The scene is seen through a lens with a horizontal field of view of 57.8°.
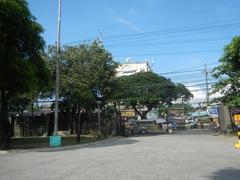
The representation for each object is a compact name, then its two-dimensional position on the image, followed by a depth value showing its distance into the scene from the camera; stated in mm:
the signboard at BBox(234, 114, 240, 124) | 12441
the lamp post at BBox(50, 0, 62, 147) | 13633
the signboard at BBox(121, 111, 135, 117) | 30488
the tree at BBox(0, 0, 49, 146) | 11761
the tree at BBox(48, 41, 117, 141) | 19532
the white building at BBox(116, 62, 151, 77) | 60113
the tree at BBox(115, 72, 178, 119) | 35531
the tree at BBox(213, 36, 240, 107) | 18177
